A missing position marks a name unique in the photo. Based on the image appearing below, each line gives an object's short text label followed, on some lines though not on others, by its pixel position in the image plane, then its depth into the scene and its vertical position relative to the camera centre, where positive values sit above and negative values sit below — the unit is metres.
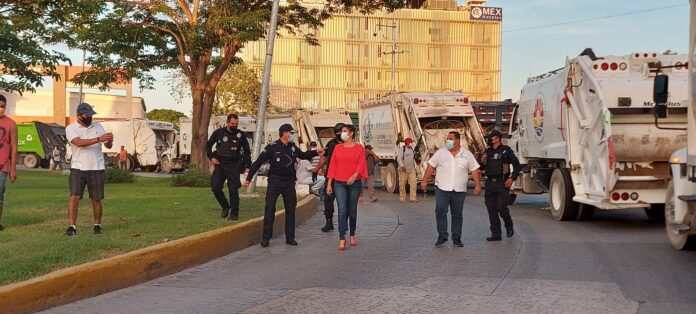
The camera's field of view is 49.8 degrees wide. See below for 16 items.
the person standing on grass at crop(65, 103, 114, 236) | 9.45 -0.18
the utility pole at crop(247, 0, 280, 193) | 17.34 +1.29
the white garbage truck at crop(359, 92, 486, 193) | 21.81 +0.76
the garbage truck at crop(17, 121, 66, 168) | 44.06 +0.14
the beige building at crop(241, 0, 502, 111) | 86.00 +10.62
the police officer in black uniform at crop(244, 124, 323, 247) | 10.77 -0.42
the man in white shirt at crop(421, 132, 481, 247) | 10.79 -0.49
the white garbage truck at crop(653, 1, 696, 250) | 8.58 -0.33
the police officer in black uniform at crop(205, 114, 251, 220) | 12.02 -0.20
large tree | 21.25 +3.26
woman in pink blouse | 10.80 -0.40
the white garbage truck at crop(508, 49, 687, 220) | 12.51 +0.34
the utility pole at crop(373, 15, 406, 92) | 80.50 +11.19
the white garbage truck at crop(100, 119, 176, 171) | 42.03 +0.21
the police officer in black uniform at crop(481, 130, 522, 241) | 11.57 -0.44
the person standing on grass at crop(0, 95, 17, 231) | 9.45 -0.05
